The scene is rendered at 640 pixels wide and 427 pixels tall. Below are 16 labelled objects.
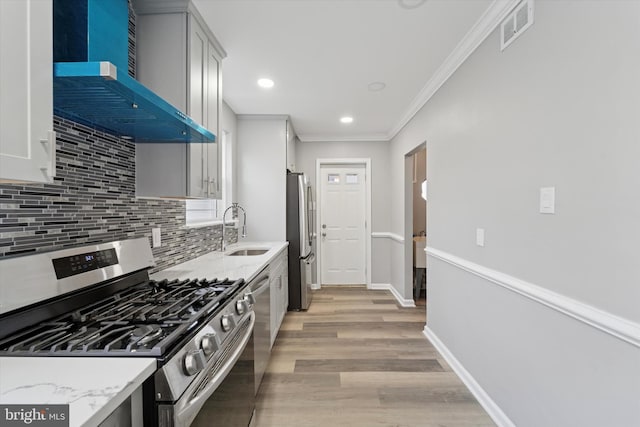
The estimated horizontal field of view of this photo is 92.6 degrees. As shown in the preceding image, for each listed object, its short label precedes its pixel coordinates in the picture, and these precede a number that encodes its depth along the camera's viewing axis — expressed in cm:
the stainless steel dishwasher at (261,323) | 201
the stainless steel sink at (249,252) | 321
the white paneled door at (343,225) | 523
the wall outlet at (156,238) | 191
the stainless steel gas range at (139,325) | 85
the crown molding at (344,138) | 500
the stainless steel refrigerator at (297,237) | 388
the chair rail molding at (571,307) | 107
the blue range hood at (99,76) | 99
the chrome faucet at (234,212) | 369
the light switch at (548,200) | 143
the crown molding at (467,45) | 180
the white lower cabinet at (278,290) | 274
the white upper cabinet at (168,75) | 180
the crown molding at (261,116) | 387
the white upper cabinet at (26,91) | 77
